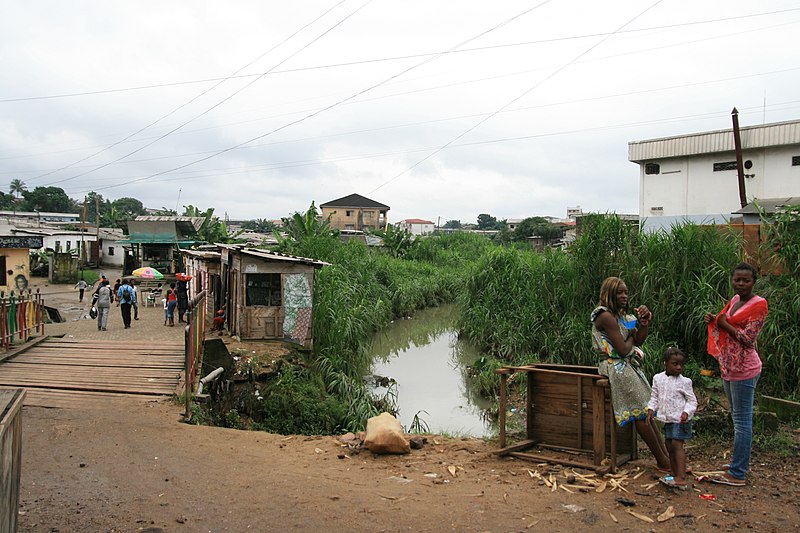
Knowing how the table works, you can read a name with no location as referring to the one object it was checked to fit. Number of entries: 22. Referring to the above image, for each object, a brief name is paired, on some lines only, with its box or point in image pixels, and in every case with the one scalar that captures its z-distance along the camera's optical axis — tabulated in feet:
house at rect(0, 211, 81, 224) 187.39
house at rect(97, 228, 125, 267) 149.48
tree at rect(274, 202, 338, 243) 77.25
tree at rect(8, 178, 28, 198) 305.73
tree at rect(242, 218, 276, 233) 271.18
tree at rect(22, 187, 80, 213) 252.42
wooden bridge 32.94
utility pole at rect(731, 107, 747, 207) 75.15
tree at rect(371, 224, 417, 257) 127.85
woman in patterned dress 18.43
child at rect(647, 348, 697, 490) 17.39
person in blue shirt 53.26
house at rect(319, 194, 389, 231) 222.28
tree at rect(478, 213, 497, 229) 368.81
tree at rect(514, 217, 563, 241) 177.88
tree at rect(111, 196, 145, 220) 299.50
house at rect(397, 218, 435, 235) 352.81
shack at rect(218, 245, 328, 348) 45.91
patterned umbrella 72.31
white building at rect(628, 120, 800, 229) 81.87
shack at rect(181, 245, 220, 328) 53.11
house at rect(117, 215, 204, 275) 107.04
